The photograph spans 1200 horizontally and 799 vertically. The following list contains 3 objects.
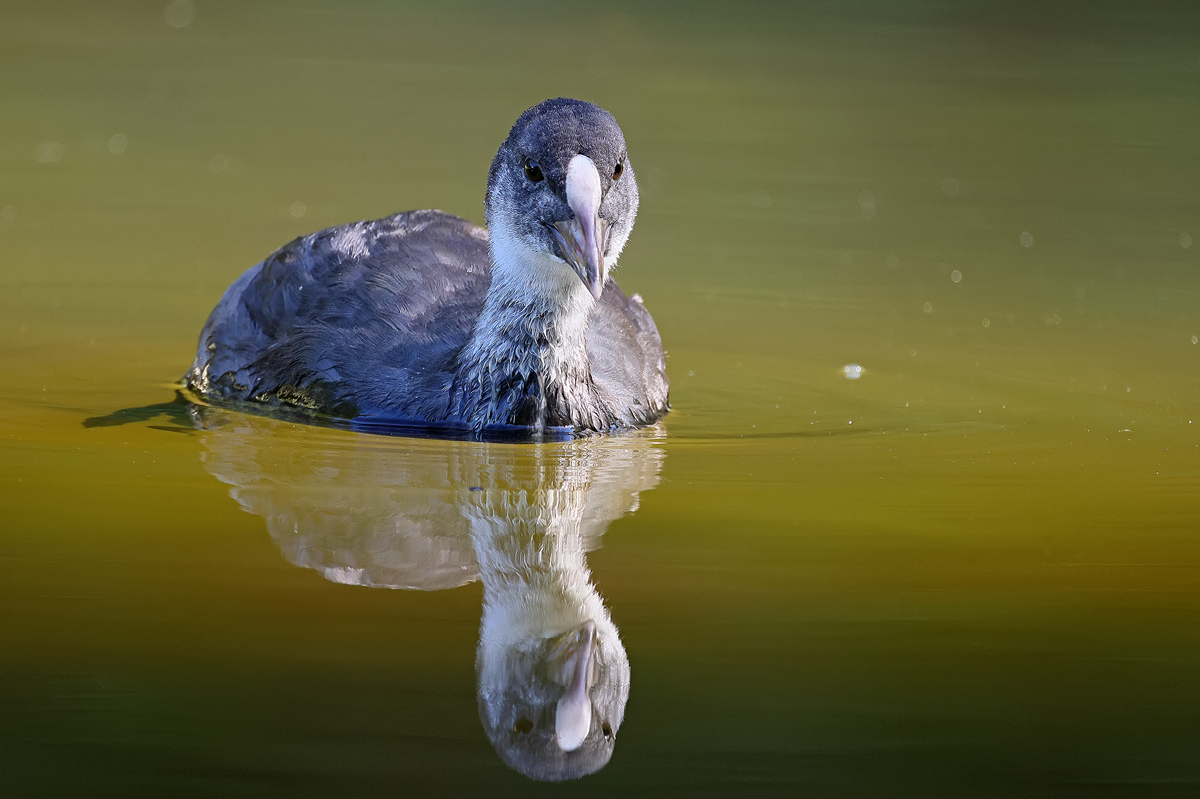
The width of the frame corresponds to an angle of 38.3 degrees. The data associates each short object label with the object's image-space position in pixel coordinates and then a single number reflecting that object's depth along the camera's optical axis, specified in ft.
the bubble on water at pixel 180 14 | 46.09
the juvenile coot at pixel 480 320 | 18.53
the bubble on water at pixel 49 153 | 33.76
